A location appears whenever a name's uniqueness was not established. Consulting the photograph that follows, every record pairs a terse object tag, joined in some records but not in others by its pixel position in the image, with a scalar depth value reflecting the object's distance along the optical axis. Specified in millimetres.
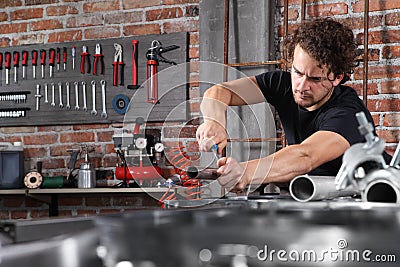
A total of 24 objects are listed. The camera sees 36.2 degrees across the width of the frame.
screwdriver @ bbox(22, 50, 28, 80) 3914
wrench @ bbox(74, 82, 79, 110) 3809
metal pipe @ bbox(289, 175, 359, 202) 1132
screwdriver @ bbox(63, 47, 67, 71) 3832
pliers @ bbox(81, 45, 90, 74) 3765
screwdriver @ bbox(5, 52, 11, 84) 3957
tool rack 3598
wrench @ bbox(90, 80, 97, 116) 3746
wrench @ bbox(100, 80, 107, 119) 3715
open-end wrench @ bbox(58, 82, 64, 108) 3848
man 1613
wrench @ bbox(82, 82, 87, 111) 3792
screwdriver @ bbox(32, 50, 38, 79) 3889
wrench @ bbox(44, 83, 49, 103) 3873
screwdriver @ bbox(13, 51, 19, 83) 3951
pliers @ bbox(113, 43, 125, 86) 3689
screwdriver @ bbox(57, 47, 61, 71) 3843
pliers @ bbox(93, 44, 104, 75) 3738
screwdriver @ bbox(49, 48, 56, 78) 3846
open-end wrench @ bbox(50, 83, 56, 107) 3855
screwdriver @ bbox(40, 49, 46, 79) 3877
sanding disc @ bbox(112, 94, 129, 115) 3684
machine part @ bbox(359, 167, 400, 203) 970
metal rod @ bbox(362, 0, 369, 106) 3029
